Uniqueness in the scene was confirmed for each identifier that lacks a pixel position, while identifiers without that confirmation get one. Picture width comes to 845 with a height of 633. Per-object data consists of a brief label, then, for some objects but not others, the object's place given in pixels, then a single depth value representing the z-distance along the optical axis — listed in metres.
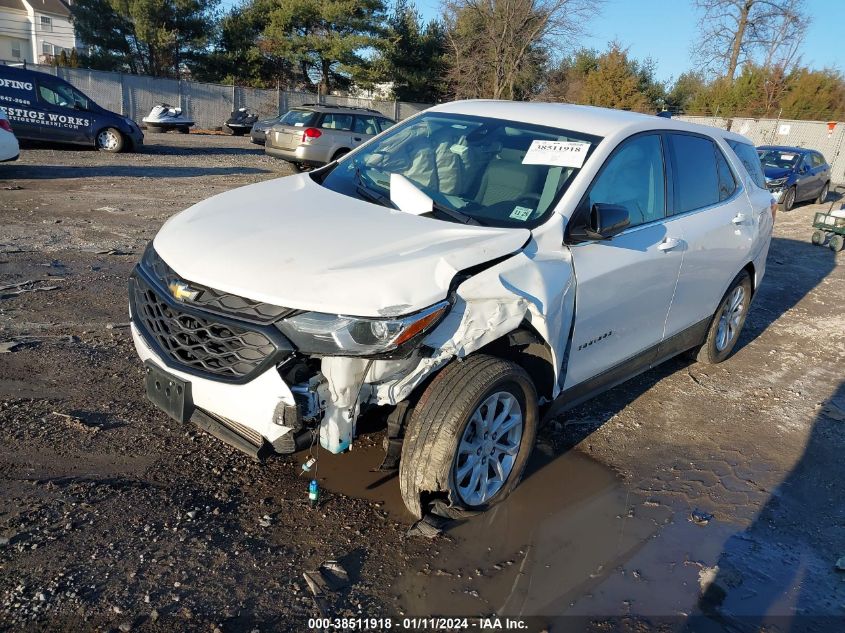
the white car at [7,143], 10.71
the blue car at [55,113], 14.65
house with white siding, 56.09
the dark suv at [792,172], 16.31
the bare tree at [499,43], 31.28
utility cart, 11.55
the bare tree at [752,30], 36.38
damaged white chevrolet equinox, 2.69
